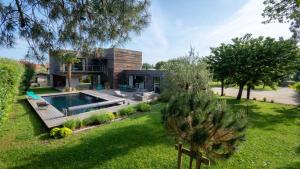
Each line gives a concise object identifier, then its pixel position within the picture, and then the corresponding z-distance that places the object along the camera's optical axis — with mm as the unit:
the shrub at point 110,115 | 9216
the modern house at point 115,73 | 22031
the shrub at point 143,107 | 11317
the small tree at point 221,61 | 14984
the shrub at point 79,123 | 8070
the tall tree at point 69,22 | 3418
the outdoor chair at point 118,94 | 17281
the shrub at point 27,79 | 18859
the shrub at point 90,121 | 8469
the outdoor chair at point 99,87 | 24148
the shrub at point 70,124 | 7715
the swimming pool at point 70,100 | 15294
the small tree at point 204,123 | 2939
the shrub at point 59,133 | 6812
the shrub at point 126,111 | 10430
